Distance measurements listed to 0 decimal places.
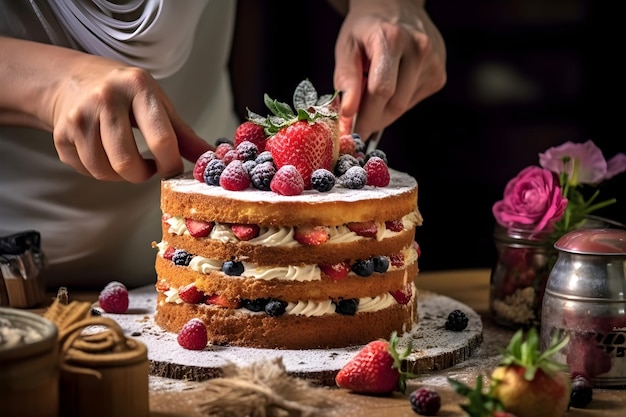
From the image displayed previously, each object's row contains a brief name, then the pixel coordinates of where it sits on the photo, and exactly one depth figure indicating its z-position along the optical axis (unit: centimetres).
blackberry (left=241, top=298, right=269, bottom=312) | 232
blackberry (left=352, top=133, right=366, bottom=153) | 263
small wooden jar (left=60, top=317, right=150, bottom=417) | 179
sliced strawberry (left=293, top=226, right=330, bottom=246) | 227
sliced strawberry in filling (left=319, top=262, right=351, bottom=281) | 230
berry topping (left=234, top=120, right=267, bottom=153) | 249
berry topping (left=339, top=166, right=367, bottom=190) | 241
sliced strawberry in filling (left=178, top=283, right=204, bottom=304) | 238
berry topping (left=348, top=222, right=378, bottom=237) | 232
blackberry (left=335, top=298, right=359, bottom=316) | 234
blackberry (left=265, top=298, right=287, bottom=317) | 230
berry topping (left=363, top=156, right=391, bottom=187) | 247
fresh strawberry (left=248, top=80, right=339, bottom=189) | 234
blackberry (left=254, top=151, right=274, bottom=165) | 237
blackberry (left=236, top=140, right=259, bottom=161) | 241
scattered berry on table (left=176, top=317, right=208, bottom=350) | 226
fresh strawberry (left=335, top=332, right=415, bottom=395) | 204
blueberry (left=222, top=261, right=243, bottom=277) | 230
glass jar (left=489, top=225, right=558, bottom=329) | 257
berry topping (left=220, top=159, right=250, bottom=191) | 233
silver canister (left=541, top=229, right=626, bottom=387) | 213
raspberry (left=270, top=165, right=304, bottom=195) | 229
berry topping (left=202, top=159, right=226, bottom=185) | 240
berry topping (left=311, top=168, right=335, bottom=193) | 234
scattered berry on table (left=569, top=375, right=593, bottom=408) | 203
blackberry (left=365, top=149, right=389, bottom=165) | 257
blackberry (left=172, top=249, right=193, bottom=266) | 240
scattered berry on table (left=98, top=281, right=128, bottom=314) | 257
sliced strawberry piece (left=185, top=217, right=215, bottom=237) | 234
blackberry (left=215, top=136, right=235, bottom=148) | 258
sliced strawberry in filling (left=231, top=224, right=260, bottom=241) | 228
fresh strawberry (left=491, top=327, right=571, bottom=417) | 184
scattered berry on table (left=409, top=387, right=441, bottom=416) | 193
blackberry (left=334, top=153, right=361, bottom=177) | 247
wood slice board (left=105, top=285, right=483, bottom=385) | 215
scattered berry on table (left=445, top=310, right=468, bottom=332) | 249
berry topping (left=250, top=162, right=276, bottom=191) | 234
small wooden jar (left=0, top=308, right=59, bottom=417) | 164
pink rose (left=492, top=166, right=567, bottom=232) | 255
